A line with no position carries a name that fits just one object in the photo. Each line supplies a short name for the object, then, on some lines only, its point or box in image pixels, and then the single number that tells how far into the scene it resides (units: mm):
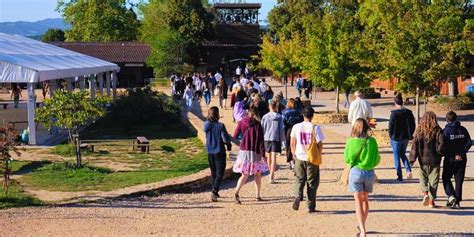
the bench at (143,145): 16797
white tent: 18375
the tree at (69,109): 13945
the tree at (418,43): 17938
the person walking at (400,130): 11828
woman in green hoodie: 8183
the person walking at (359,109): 12562
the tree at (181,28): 52719
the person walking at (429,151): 9680
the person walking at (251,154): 10219
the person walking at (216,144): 10234
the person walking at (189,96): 28750
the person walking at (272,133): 11984
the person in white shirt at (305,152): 9336
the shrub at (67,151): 16297
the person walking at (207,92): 30062
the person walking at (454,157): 9797
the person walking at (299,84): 34544
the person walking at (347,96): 23436
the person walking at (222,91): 27984
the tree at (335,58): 22812
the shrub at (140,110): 24059
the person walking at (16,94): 32438
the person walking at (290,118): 12914
